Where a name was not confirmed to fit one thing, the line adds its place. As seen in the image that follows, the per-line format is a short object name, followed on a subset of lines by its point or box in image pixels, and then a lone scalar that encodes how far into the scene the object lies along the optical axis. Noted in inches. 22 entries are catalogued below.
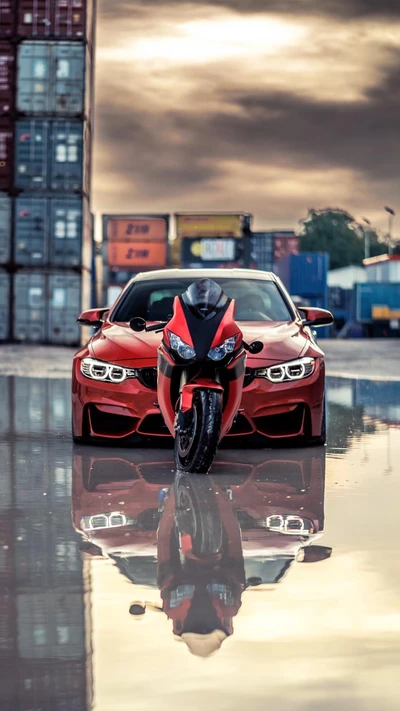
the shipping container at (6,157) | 1731.1
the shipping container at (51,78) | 1711.4
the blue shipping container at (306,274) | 2888.8
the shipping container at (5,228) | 1760.6
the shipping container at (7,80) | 1712.6
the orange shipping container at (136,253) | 2667.3
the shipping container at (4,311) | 1795.0
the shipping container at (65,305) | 1784.0
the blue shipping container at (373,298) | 3125.0
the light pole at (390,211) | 4411.9
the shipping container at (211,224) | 2541.8
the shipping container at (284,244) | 3184.1
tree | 6427.2
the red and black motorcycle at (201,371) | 343.0
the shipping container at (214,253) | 2503.7
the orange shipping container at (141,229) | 2672.2
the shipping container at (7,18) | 1710.1
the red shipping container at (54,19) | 1699.1
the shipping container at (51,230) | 1756.9
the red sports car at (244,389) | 401.7
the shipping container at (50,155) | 1727.4
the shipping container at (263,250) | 3189.0
